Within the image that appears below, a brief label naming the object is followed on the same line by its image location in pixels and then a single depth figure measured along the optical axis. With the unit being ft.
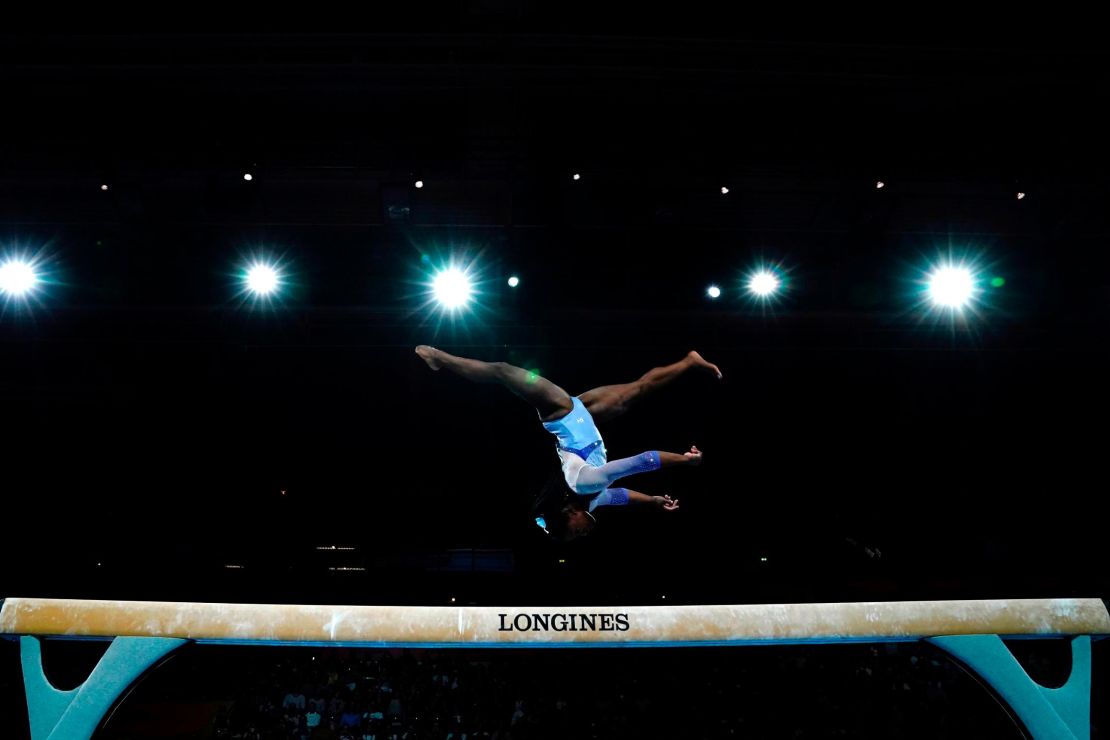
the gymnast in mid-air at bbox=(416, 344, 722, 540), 13.96
